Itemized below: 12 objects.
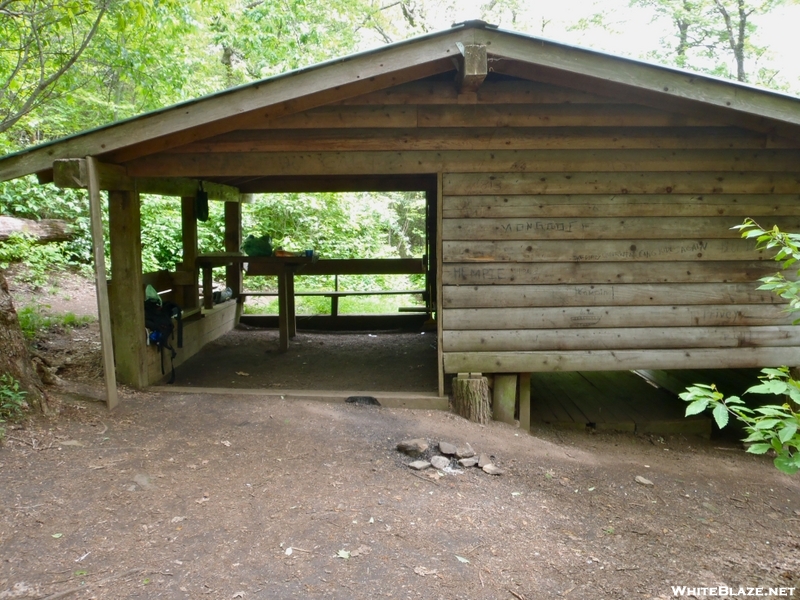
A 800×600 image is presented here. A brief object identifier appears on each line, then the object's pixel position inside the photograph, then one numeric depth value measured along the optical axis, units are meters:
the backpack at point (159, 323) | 6.44
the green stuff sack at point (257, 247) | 8.22
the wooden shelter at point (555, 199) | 5.48
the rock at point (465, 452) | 4.79
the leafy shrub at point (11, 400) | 4.64
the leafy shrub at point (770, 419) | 2.48
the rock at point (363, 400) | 5.90
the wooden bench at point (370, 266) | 10.17
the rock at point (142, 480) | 4.02
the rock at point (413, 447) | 4.78
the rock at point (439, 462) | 4.63
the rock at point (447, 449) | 4.79
